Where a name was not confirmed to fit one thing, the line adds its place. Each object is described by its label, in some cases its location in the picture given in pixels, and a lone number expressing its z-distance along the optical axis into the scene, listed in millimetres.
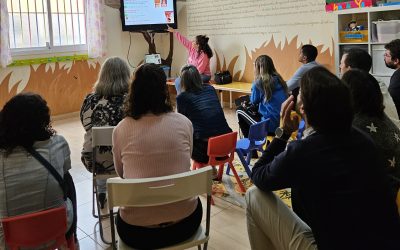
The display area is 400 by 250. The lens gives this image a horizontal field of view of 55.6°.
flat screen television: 6367
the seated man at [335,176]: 1243
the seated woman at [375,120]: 1647
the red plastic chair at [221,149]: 2537
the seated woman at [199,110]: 2803
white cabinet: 4000
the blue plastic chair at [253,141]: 2863
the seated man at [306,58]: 3998
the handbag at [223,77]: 6044
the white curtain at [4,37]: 5121
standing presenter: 5914
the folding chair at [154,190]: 1430
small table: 5446
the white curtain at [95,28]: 6062
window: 5543
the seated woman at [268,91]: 3344
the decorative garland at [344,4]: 4066
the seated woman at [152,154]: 1559
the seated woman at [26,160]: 1569
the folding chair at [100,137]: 2162
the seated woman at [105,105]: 2420
